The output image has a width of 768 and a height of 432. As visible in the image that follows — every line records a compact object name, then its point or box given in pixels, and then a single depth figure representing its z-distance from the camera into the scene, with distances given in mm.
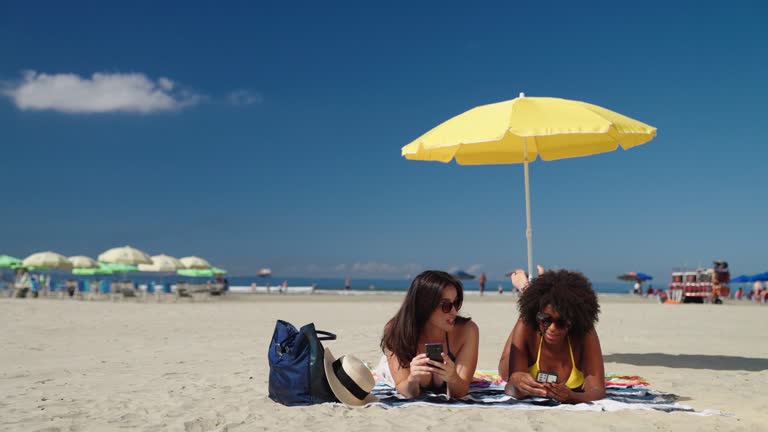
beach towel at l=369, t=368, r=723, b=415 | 4172
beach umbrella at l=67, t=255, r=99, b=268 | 32500
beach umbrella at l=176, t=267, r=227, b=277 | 38406
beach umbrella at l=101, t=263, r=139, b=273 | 32812
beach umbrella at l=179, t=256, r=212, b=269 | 38116
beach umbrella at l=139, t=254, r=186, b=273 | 33344
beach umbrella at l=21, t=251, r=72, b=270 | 30156
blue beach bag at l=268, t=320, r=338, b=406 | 4211
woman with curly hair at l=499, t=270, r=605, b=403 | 4145
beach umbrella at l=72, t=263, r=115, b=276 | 34438
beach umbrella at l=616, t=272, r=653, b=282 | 40406
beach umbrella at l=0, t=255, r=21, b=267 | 32938
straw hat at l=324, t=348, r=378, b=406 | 4184
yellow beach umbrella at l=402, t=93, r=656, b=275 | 5508
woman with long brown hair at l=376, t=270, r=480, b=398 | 4090
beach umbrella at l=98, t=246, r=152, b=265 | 28836
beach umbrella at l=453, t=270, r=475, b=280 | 41303
